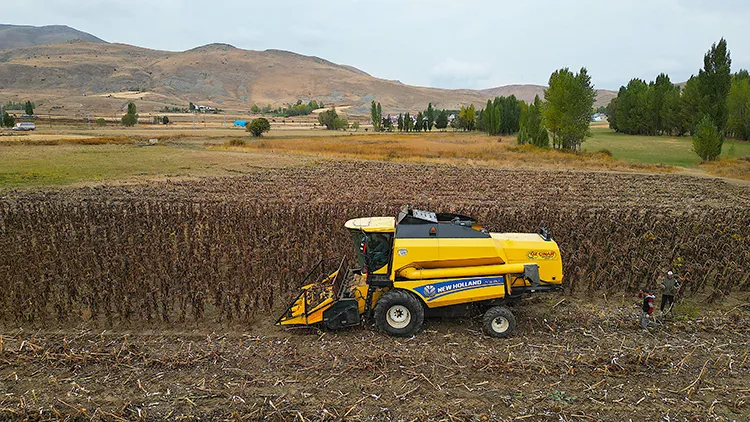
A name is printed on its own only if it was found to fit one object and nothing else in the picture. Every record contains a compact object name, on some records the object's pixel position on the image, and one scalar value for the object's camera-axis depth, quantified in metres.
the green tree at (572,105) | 53.09
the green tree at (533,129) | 56.81
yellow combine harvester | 8.30
